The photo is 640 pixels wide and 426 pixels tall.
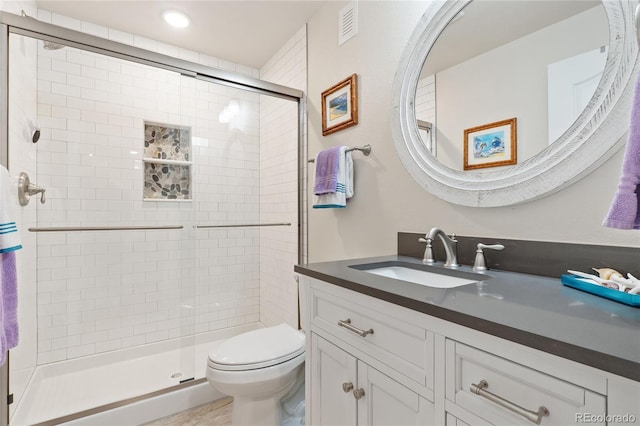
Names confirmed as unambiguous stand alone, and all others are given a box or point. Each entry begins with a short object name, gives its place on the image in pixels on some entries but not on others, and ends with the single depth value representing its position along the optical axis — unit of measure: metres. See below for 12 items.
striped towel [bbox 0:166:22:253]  1.14
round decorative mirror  0.88
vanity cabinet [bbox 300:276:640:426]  0.49
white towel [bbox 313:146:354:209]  1.73
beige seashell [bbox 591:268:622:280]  0.77
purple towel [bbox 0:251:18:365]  1.21
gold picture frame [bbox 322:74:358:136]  1.79
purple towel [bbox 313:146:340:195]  1.73
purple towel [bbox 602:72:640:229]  0.58
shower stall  2.03
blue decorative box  0.64
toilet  1.41
